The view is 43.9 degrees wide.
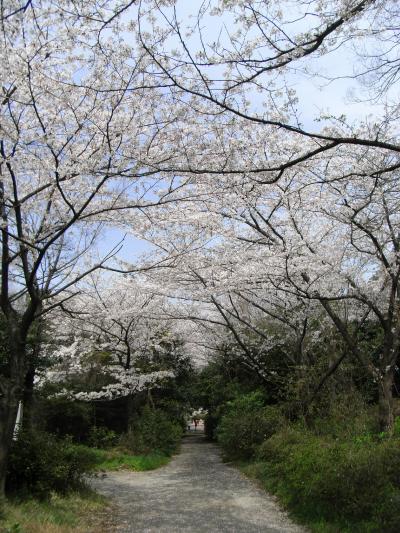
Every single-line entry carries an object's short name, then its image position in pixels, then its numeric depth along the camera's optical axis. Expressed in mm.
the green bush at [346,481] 5160
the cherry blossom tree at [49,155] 5090
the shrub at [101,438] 15156
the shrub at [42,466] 6750
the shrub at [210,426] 23403
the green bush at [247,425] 12508
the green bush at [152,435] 14781
